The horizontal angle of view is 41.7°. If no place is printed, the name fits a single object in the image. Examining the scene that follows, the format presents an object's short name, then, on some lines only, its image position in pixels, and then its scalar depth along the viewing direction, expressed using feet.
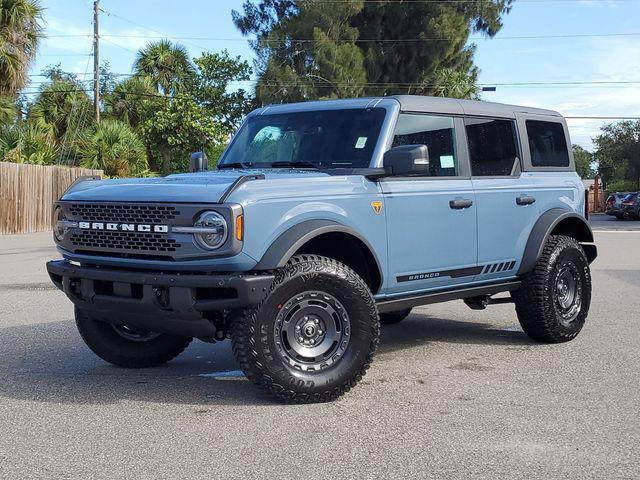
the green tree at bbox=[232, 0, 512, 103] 133.18
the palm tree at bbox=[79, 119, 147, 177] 96.22
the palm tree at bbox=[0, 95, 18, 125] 81.92
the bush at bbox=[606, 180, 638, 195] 189.98
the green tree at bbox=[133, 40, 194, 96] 141.18
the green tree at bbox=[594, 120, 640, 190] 192.24
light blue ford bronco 16.79
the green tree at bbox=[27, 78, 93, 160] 114.01
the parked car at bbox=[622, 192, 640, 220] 129.59
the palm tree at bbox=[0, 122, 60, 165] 86.84
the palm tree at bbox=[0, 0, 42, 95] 81.00
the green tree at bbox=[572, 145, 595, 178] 364.44
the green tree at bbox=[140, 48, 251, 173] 113.09
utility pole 122.31
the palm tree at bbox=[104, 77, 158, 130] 127.34
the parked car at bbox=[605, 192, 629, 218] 132.46
